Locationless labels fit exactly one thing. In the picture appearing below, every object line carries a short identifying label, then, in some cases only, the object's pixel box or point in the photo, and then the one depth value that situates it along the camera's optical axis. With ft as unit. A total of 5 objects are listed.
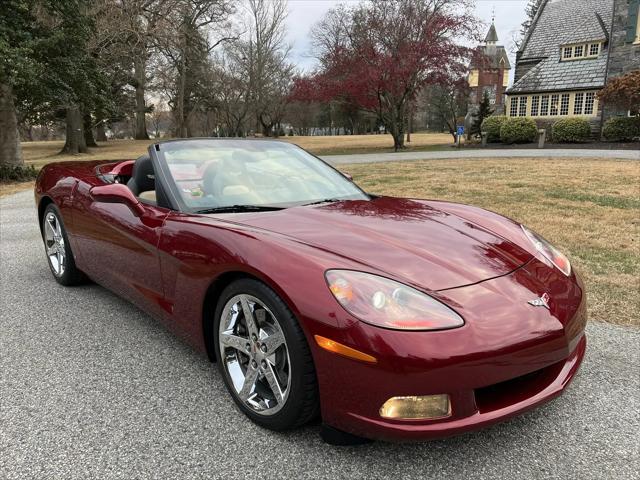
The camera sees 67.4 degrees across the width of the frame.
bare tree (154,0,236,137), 87.49
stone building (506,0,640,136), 92.99
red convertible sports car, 5.76
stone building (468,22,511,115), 161.34
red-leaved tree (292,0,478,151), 75.41
